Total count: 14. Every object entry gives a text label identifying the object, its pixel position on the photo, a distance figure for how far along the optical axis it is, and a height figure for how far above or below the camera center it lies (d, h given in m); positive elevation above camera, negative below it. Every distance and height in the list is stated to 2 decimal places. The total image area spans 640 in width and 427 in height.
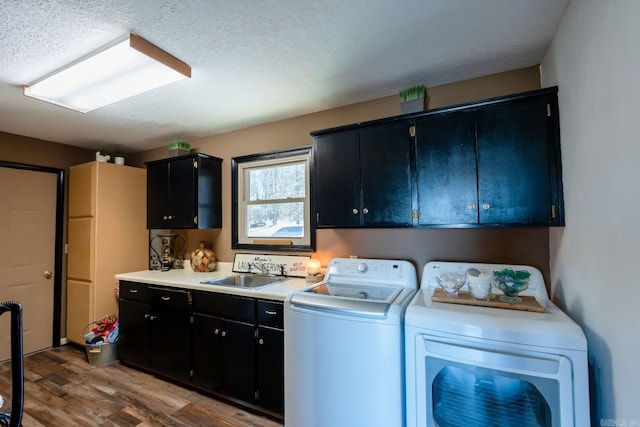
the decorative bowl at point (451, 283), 1.62 -0.35
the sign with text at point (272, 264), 2.58 -0.37
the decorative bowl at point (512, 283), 1.55 -0.34
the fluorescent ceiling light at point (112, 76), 1.61 +0.95
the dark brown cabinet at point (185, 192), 2.89 +0.35
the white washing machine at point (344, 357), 1.45 -0.72
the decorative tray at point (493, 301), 1.38 -0.42
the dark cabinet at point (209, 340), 2.00 -0.91
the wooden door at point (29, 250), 2.98 -0.23
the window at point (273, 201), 2.64 +0.22
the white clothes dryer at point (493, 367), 1.12 -0.62
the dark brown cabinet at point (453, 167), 1.55 +0.33
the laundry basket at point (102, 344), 2.84 -1.14
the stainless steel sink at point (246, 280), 2.57 -0.50
